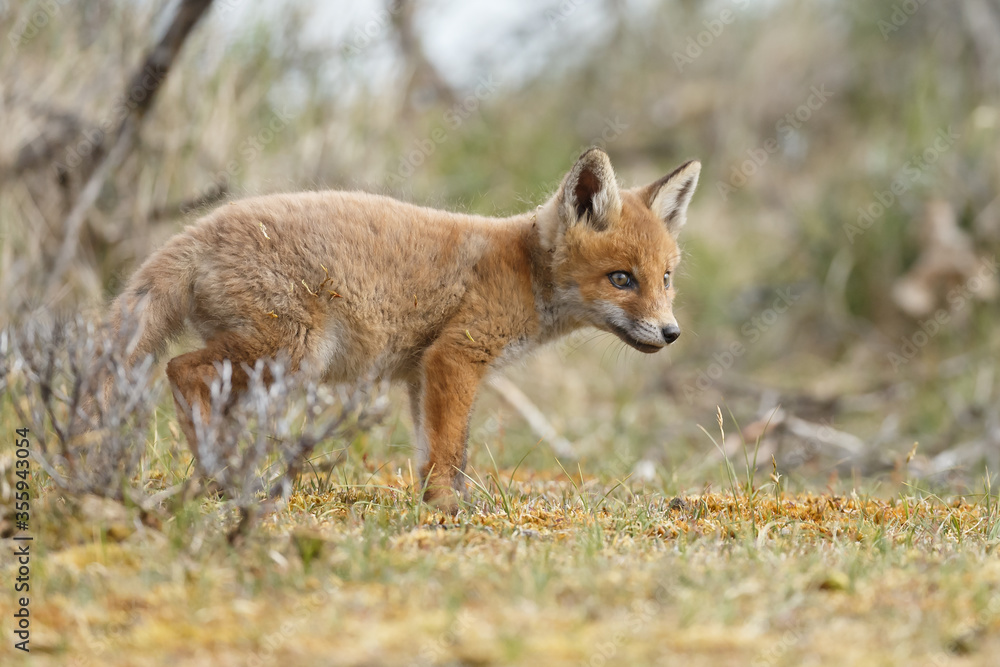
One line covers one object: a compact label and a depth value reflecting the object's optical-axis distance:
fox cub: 7.59
